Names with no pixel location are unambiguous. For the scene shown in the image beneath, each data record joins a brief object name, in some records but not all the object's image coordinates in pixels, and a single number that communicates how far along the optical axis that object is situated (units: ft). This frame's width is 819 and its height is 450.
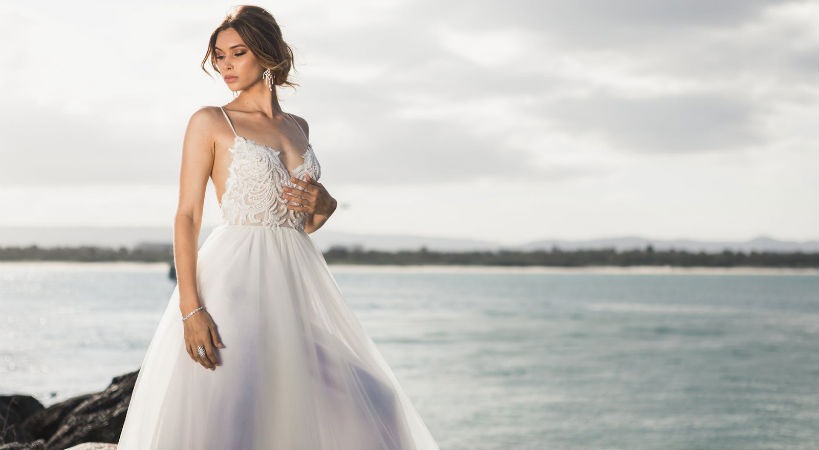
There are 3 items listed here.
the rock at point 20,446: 18.79
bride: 9.90
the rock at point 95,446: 14.79
